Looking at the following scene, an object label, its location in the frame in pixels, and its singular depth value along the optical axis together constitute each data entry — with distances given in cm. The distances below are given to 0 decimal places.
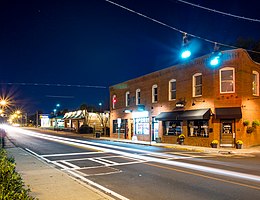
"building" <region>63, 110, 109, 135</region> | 6519
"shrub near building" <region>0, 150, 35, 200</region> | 432
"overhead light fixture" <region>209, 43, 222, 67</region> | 1688
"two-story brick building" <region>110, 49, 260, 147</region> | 2630
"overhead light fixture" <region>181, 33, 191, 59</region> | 1462
